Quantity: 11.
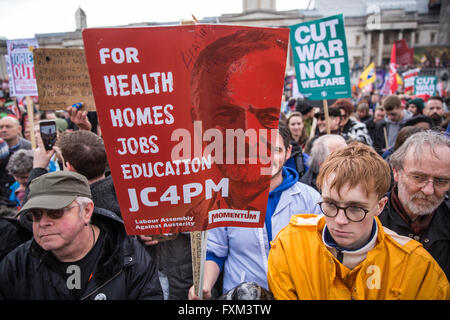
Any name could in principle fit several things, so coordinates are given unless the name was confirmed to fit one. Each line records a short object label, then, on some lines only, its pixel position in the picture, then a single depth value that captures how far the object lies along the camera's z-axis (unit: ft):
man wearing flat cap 5.36
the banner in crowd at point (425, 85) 30.71
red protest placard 4.32
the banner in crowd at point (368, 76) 38.11
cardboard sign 10.16
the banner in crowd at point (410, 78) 34.60
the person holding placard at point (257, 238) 6.12
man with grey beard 5.90
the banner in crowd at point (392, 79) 35.68
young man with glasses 4.50
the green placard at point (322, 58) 11.89
